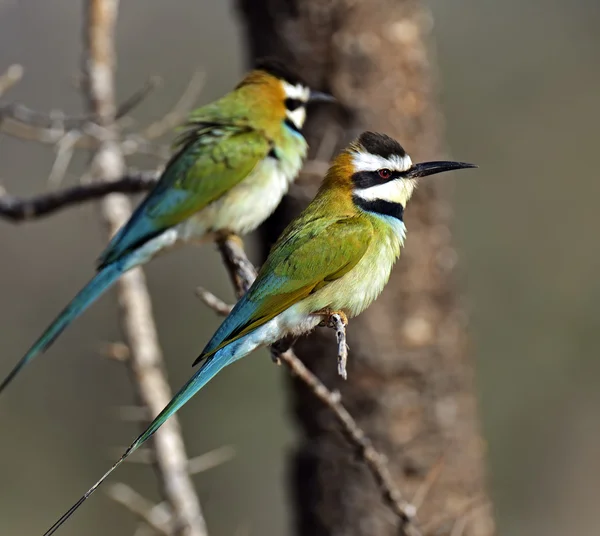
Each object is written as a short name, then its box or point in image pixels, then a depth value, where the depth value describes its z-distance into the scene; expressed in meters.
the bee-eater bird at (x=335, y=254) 3.98
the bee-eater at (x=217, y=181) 5.77
